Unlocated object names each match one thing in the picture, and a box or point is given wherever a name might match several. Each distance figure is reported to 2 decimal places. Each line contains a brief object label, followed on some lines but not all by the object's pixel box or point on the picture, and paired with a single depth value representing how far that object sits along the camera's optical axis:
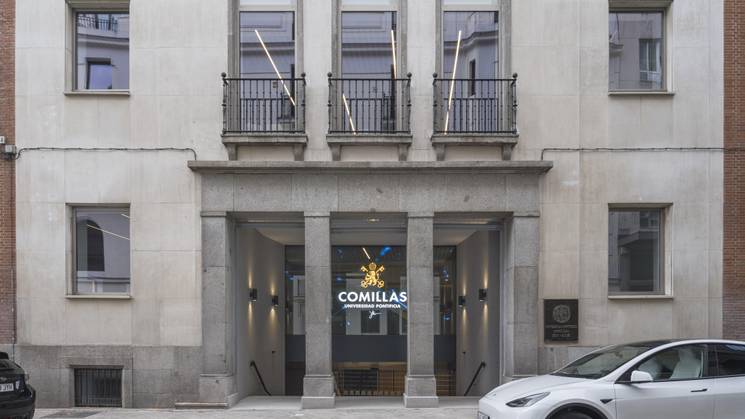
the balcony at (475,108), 13.80
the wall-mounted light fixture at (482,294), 16.33
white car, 9.12
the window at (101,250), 14.09
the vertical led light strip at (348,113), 14.03
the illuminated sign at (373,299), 15.40
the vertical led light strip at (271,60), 14.16
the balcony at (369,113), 13.70
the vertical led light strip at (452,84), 13.94
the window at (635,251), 14.13
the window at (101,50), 14.31
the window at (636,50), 14.34
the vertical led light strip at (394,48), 14.16
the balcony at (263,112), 13.64
